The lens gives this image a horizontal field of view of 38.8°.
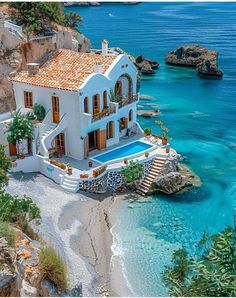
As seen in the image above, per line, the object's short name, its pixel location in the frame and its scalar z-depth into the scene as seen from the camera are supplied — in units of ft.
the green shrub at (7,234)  39.18
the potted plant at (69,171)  76.65
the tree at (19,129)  75.51
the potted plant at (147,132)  91.47
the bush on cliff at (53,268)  41.14
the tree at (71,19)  120.17
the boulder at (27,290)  36.49
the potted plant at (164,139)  86.56
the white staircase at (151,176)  78.58
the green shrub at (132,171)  77.94
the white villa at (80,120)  78.29
